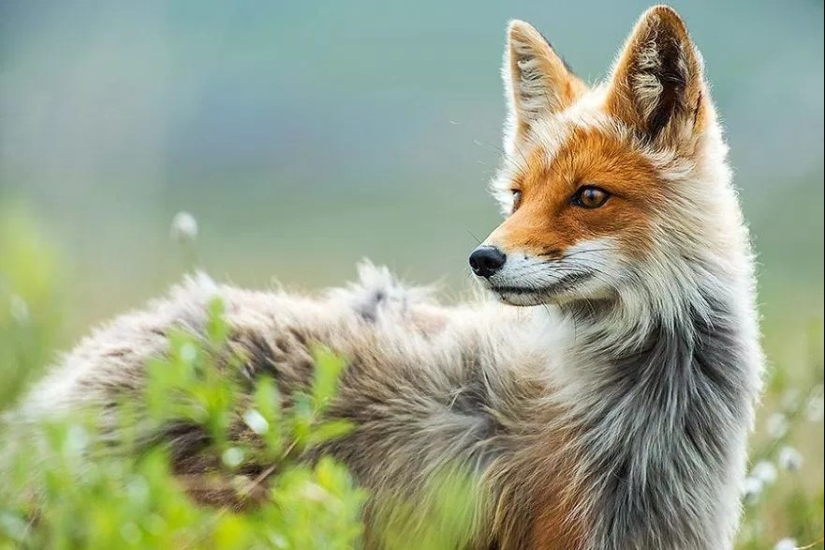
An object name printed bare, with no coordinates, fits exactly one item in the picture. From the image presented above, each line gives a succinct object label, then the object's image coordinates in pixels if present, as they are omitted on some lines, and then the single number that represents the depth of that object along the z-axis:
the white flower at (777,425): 11.77
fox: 7.89
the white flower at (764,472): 11.02
